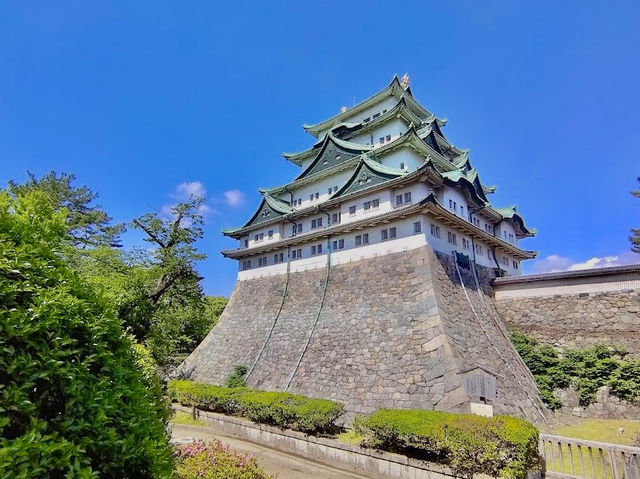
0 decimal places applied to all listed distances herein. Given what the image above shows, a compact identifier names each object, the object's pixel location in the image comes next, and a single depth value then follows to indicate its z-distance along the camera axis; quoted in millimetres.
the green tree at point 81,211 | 29125
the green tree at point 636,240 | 24178
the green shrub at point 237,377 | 18125
